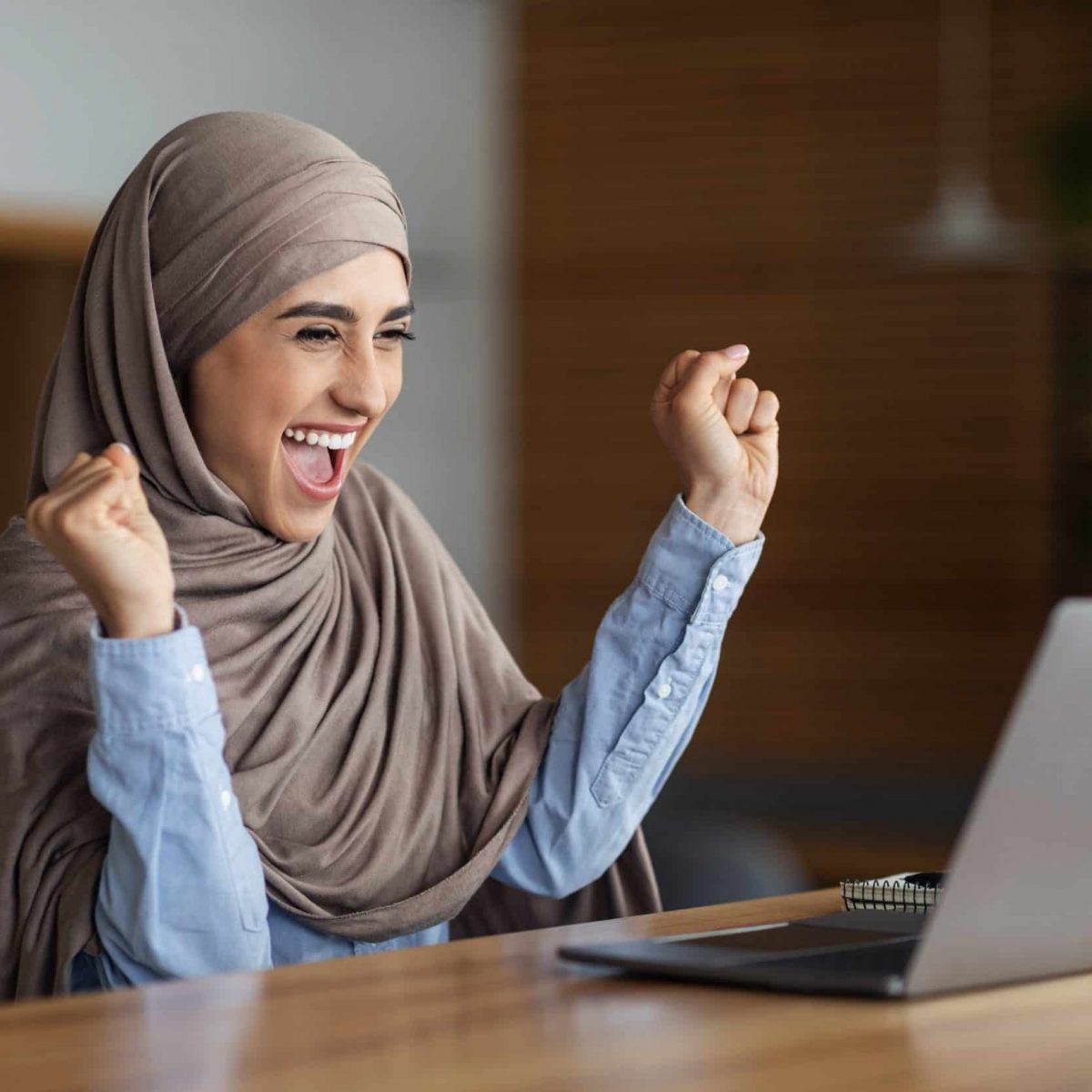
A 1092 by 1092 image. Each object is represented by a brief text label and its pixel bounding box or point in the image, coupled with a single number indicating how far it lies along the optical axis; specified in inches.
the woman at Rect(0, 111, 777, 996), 96.8
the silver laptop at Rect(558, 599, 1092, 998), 80.1
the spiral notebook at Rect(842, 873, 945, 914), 90.7
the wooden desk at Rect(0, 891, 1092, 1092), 76.7
